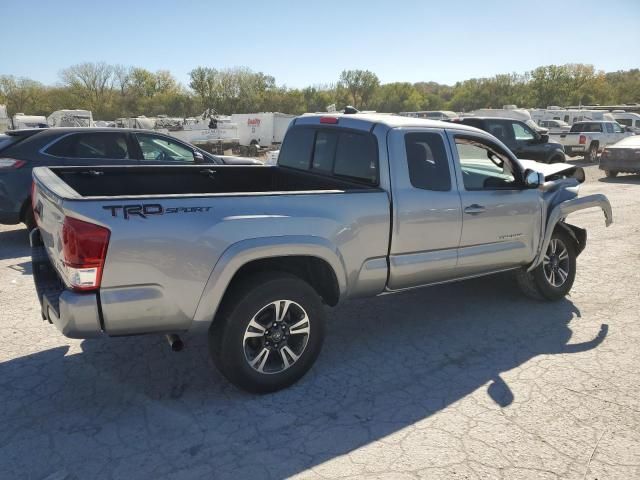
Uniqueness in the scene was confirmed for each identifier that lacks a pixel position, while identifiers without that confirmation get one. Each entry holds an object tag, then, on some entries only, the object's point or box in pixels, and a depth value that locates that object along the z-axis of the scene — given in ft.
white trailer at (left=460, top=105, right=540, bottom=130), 93.71
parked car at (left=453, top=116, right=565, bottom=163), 47.75
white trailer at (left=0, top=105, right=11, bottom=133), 99.80
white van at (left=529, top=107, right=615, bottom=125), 101.95
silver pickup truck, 9.42
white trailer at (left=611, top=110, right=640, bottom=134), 94.85
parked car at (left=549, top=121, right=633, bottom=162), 72.28
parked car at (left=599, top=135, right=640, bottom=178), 52.13
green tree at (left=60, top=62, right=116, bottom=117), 240.53
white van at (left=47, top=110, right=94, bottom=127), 102.22
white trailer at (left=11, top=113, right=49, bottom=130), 111.67
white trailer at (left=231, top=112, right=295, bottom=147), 97.35
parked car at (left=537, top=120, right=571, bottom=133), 93.03
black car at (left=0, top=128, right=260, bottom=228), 22.88
